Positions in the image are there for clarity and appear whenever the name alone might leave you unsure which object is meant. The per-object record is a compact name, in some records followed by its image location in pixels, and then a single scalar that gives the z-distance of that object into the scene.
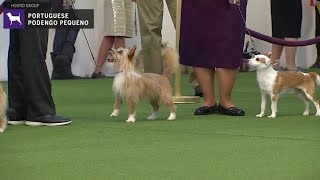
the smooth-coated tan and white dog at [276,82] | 15.43
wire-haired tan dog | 14.77
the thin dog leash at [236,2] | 15.93
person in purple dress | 16.06
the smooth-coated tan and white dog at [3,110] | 13.43
